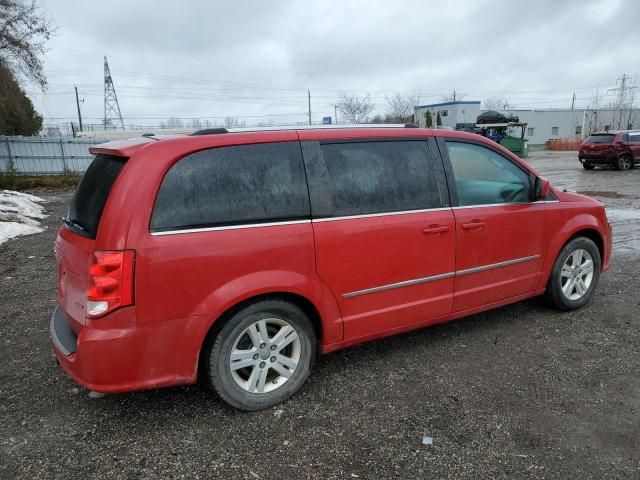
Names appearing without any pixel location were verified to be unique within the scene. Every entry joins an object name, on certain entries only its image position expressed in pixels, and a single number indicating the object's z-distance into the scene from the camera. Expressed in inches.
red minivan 104.7
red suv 786.8
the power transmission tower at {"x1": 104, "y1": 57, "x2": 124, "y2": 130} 2138.5
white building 2221.9
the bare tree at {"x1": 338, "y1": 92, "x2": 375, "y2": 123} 2709.2
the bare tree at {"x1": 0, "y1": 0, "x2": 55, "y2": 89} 607.2
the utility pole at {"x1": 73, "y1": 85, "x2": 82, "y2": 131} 2282.0
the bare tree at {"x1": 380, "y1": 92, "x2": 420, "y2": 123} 2734.5
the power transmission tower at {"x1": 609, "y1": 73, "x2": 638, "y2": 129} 2218.8
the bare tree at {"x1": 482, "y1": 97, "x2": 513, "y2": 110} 2877.5
